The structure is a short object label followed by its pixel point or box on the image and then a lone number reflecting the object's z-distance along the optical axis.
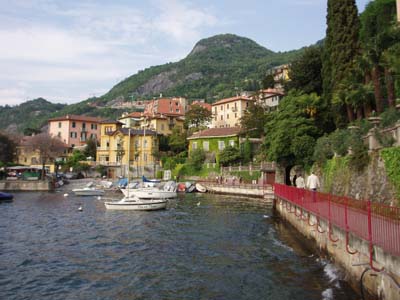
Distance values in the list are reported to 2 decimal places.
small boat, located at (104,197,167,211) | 33.75
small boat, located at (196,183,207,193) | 58.53
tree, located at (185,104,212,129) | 83.56
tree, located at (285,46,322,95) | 47.09
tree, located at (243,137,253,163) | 61.59
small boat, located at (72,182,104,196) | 52.56
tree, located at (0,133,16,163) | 69.56
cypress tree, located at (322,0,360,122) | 32.41
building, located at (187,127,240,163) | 65.39
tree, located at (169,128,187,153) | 80.12
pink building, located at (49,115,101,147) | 104.25
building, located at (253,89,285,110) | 85.62
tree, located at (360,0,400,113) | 26.11
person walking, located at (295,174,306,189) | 26.60
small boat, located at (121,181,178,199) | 42.78
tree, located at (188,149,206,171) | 66.94
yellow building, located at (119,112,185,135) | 90.31
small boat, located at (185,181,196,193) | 58.77
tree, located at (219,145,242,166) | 61.66
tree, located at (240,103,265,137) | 61.94
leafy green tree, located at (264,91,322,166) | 37.88
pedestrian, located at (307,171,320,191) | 19.69
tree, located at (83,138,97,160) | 92.19
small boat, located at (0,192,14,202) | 43.53
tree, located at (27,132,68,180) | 70.62
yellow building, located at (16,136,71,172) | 86.50
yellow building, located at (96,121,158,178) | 80.69
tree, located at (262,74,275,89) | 99.12
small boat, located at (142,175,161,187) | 57.92
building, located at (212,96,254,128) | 89.94
